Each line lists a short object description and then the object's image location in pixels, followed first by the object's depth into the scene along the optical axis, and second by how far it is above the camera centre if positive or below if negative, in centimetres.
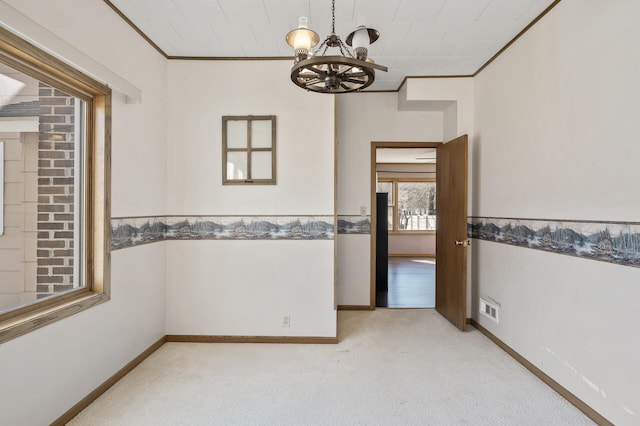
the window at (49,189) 182 +14
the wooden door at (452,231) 352 -21
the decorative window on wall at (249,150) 326 +59
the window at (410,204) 916 +24
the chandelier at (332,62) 158 +73
